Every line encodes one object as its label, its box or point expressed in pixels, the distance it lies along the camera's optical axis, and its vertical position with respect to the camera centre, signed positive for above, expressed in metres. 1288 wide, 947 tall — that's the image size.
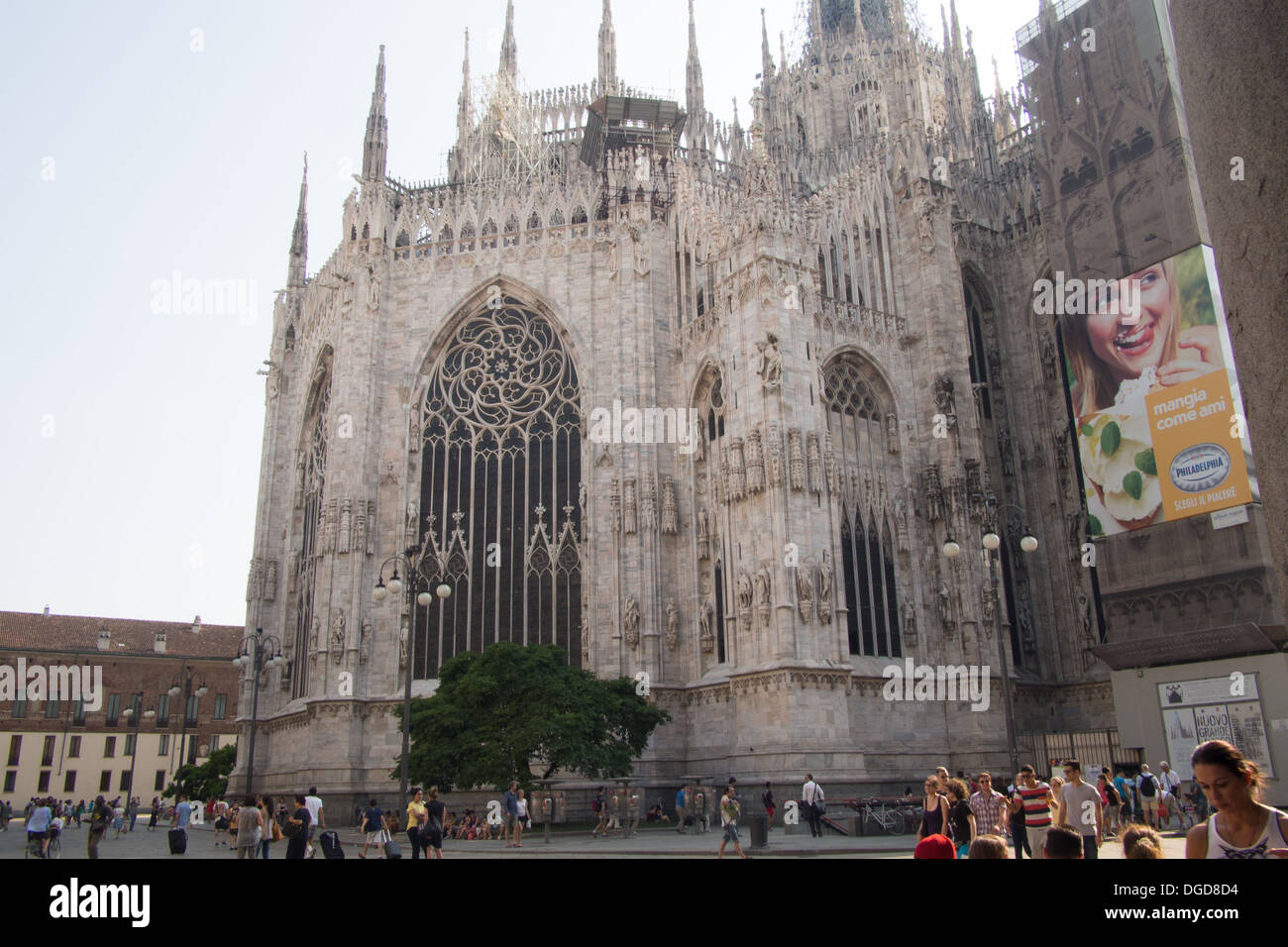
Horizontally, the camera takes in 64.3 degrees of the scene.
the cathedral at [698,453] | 31.62 +10.51
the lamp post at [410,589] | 22.30 +3.86
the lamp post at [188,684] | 64.94 +5.21
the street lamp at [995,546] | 19.62 +3.76
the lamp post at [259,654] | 31.57 +4.20
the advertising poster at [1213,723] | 26.48 +0.35
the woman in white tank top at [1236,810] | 4.42 -0.31
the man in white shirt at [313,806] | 21.68 -0.87
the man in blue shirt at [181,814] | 23.03 -0.97
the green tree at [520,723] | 27.08 +0.94
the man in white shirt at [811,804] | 25.25 -1.29
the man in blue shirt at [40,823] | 22.31 -1.04
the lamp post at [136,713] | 66.94 +3.75
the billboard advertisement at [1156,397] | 29.34 +9.97
